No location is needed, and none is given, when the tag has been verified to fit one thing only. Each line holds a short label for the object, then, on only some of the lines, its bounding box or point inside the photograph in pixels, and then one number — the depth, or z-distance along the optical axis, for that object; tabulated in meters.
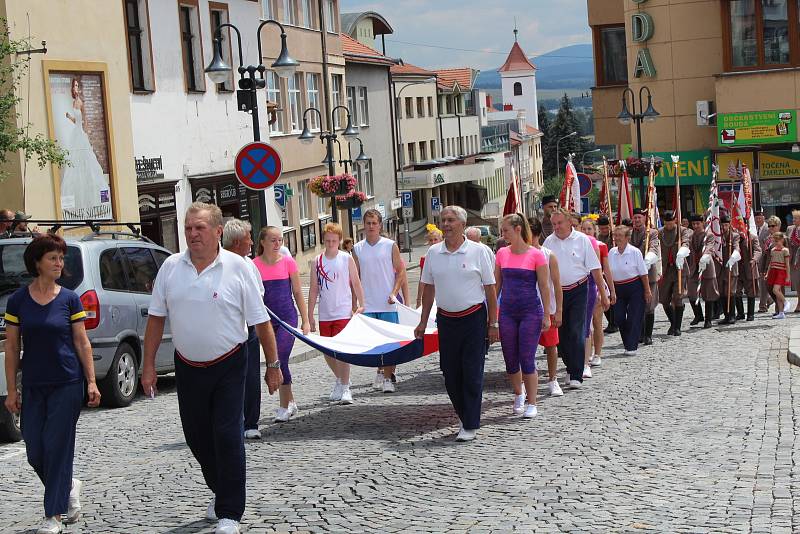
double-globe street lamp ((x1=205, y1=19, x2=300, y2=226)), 20.28
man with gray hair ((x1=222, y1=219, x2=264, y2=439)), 10.70
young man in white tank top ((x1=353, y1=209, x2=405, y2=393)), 14.02
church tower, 184.75
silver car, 13.41
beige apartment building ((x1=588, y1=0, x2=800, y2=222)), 40.94
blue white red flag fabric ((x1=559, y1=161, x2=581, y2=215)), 24.53
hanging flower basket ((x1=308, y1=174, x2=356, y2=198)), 36.56
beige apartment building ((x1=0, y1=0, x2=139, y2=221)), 22.69
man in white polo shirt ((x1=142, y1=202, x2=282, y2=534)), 7.53
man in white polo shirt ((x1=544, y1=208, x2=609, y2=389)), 13.77
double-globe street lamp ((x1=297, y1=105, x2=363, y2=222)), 36.53
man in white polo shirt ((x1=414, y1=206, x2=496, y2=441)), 10.62
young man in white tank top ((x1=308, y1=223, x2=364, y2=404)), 13.27
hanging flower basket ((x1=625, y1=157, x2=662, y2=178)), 36.19
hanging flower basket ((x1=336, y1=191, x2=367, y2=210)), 38.62
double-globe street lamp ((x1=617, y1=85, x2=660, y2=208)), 36.20
